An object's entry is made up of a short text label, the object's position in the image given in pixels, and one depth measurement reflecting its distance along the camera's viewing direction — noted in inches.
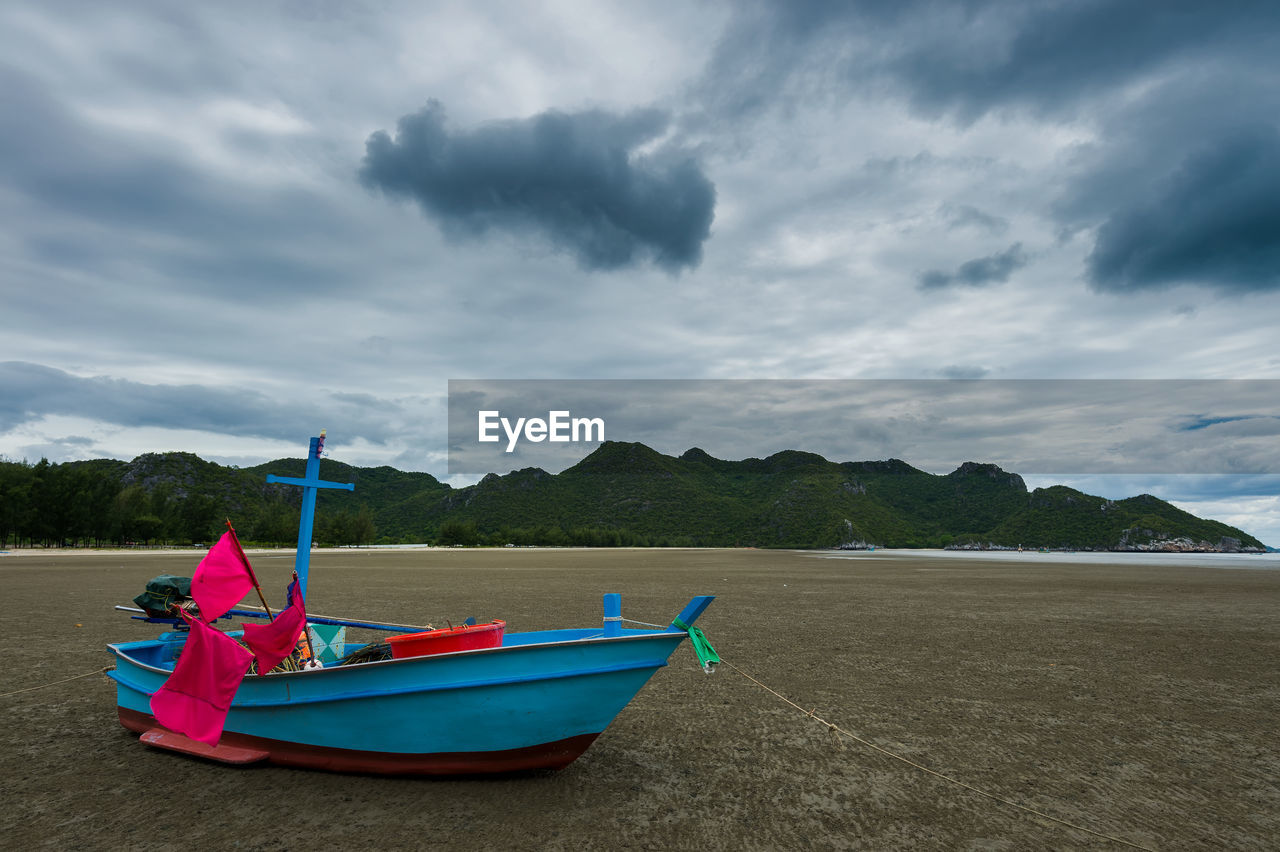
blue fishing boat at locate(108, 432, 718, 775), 217.8
